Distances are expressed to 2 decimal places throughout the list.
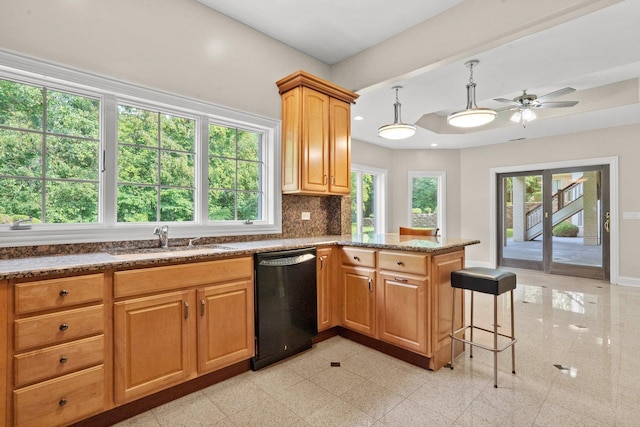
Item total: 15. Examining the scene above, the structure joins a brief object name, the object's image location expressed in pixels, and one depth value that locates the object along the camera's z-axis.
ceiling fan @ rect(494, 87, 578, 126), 3.96
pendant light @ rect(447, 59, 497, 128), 2.89
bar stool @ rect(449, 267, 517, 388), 2.16
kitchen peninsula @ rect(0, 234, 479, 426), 1.53
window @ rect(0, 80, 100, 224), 2.03
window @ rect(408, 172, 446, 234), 7.08
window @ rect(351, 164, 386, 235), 6.44
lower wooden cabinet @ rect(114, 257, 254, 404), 1.80
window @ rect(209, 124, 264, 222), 2.97
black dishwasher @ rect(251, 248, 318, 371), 2.38
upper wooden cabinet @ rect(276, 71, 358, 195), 3.12
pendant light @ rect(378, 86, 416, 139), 3.36
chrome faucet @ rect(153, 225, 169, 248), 2.44
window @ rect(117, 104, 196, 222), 2.46
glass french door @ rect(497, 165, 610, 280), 5.46
